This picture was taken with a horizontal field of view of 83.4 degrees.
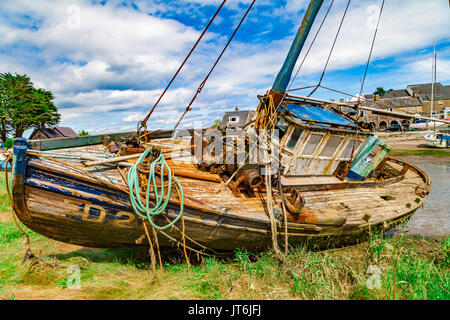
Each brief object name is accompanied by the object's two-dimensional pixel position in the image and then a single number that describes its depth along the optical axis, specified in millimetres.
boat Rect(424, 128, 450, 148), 26812
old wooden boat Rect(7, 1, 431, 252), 3857
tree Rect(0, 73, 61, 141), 31867
